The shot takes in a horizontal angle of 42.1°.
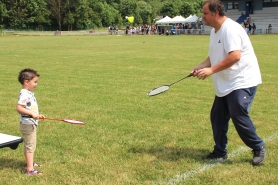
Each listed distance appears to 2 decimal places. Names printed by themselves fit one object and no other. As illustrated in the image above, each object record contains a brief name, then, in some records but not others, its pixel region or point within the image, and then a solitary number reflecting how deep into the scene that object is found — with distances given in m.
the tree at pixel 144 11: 117.00
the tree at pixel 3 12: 76.25
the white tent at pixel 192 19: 63.63
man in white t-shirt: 4.39
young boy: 4.28
